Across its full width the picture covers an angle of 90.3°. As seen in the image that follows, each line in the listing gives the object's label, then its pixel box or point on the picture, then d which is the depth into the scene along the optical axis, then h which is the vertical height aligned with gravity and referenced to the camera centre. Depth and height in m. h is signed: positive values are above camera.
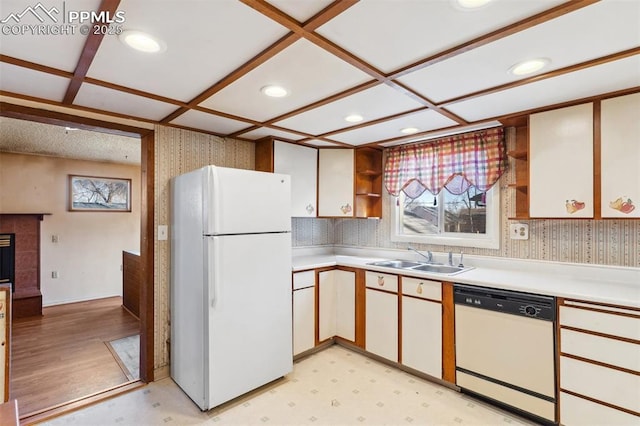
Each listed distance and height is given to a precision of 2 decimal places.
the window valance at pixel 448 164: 2.80 +0.47
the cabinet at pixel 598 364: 1.76 -0.89
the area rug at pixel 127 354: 2.81 -1.40
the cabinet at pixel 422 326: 2.55 -0.94
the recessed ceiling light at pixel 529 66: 1.61 +0.76
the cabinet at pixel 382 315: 2.82 -0.94
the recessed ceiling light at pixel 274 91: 1.95 +0.76
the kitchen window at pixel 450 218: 2.91 -0.07
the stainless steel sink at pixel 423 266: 2.87 -0.53
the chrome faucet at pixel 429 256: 3.18 -0.45
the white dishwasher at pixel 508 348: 2.03 -0.95
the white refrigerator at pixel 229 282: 2.20 -0.52
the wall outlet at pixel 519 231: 2.67 -0.17
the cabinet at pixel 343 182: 3.52 +0.34
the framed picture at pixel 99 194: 5.03 +0.32
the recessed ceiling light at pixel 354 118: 2.50 +0.75
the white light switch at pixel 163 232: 2.69 -0.16
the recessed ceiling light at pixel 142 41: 1.37 +0.77
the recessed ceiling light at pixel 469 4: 1.17 +0.77
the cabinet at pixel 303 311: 2.93 -0.93
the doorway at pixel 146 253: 2.60 -0.33
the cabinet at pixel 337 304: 3.15 -0.93
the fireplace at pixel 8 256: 4.28 -0.58
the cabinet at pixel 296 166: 3.21 +0.48
